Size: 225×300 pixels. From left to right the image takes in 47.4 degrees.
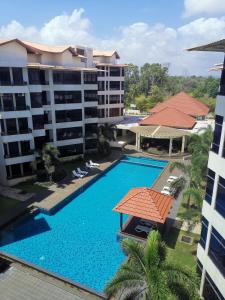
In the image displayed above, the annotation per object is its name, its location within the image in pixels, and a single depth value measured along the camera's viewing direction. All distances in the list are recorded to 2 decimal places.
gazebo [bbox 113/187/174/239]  20.31
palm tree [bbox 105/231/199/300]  10.79
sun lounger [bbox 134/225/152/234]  21.41
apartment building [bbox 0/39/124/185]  27.87
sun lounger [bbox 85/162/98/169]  35.44
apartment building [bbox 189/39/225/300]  12.08
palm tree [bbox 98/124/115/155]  39.25
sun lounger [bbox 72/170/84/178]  32.25
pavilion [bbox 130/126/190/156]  40.19
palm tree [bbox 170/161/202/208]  20.58
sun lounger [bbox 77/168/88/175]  33.00
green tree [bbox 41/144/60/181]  29.52
